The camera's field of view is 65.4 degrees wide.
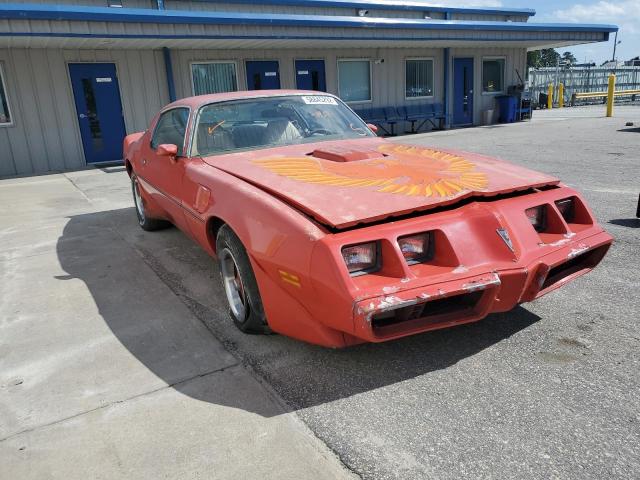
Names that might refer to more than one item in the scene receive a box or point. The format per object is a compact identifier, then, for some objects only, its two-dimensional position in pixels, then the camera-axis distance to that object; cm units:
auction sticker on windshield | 422
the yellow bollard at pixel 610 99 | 1808
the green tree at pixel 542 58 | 7182
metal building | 1047
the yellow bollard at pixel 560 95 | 2633
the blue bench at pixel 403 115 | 1616
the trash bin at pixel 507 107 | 1853
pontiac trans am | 226
